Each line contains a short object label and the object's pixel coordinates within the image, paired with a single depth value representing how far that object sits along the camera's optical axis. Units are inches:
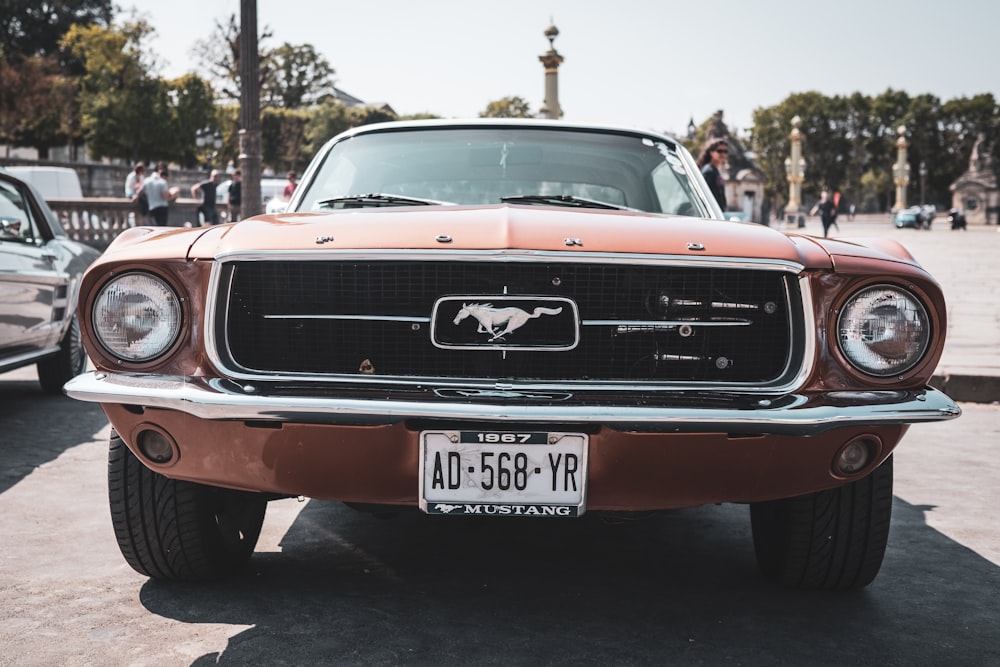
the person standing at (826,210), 1400.3
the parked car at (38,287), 253.6
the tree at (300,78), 3752.5
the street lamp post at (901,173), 3582.7
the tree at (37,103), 2087.8
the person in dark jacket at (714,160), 371.6
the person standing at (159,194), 725.9
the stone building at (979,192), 3110.2
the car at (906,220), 2760.8
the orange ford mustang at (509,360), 108.0
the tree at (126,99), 2310.5
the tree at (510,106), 3873.0
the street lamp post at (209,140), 1617.4
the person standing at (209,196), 794.2
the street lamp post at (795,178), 3005.2
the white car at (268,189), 1341.0
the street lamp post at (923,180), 4187.7
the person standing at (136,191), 764.8
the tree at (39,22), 2682.1
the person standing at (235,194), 816.9
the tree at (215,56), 1985.1
